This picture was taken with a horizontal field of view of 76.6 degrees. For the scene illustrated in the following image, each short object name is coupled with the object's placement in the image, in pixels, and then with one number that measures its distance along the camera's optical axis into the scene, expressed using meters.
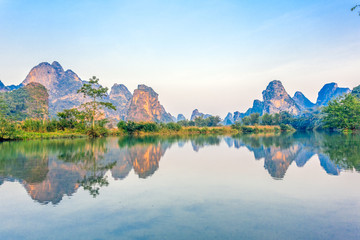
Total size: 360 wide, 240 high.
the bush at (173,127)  39.16
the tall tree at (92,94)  31.53
